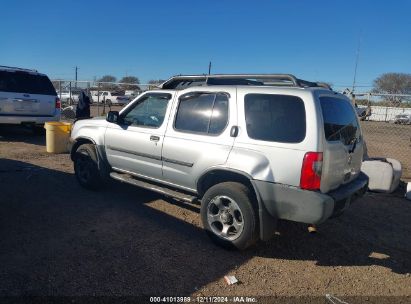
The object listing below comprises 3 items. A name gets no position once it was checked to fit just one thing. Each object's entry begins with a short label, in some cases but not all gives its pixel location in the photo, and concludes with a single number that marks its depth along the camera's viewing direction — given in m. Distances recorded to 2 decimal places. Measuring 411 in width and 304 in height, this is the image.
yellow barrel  9.16
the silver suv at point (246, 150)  3.69
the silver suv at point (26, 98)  9.88
